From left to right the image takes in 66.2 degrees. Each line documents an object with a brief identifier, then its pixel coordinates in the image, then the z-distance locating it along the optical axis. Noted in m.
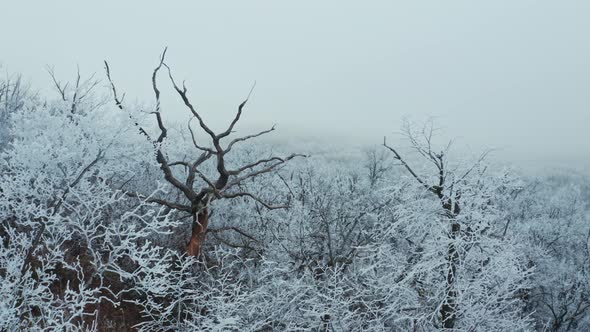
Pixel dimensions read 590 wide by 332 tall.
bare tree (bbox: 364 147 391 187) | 32.34
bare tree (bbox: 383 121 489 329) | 10.58
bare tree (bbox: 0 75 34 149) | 17.80
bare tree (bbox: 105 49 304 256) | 13.45
